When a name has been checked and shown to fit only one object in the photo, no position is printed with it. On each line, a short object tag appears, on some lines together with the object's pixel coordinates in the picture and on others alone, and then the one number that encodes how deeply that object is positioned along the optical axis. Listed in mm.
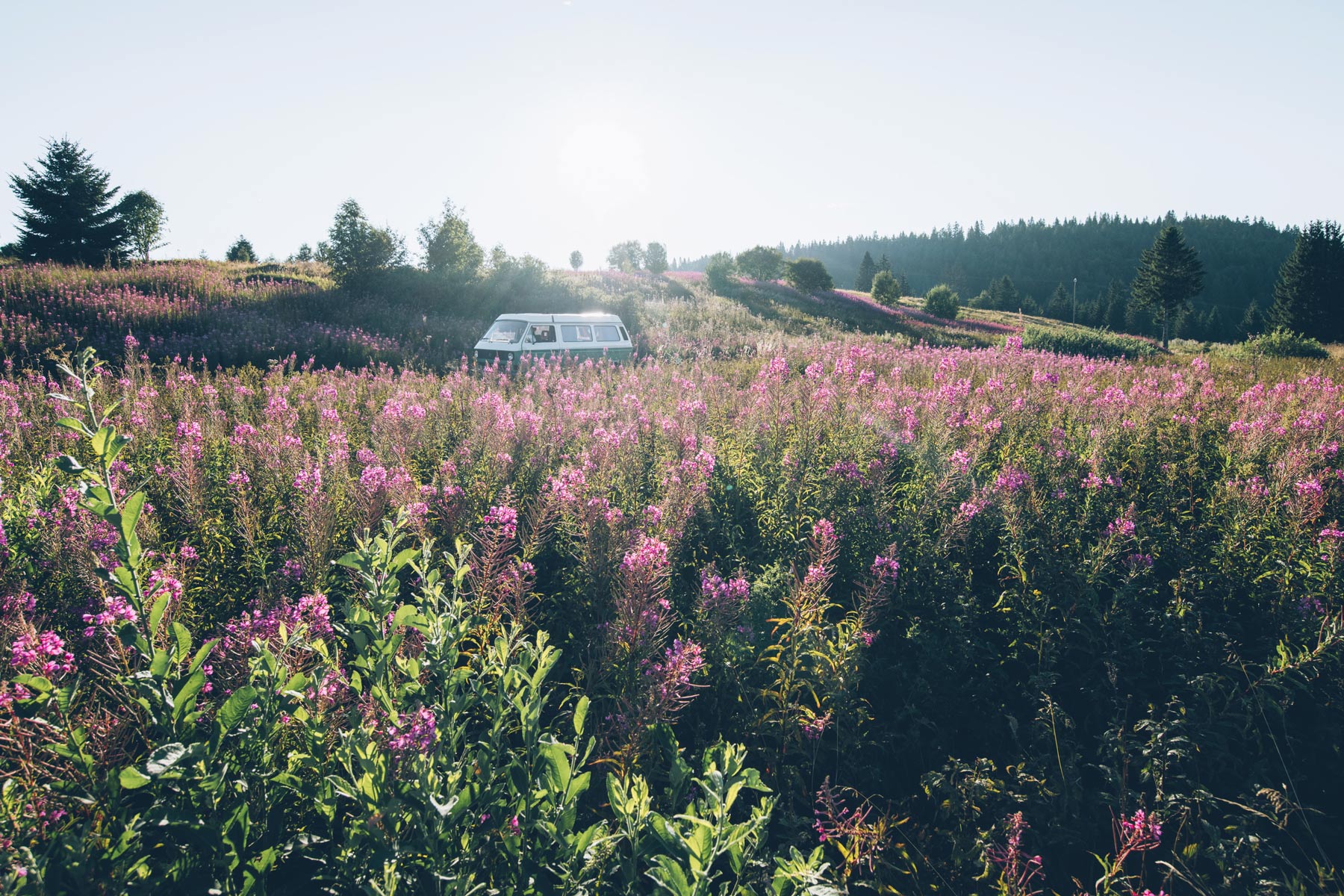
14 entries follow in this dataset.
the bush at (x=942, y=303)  45281
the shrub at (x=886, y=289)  47125
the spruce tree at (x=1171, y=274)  43250
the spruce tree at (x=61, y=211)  27531
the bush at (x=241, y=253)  40281
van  12914
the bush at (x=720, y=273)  39603
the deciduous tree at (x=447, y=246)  27156
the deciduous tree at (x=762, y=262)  56219
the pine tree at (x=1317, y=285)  46438
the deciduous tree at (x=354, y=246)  24969
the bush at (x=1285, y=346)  18609
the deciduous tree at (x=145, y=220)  34906
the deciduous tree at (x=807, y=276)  44562
